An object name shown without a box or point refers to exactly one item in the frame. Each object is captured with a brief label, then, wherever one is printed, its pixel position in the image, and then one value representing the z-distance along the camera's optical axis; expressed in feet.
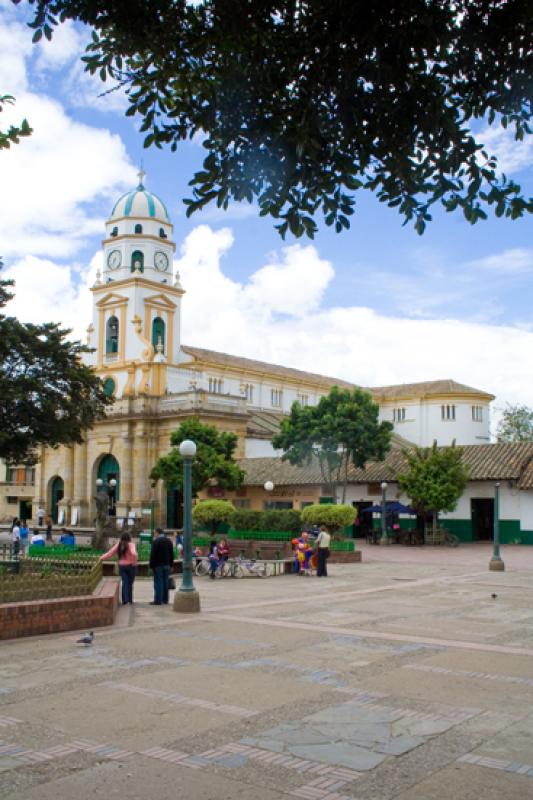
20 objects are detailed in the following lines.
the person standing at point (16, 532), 101.54
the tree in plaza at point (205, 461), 134.31
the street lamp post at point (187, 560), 46.11
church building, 164.55
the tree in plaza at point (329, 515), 93.91
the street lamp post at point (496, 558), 77.36
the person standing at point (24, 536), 98.81
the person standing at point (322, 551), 72.49
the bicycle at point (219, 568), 73.97
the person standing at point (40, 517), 156.59
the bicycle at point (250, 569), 74.28
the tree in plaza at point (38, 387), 88.58
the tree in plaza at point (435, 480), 114.32
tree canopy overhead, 19.80
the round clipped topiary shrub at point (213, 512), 102.94
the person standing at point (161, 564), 49.55
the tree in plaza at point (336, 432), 122.62
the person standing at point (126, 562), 48.62
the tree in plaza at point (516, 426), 211.20
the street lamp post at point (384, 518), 113.52
